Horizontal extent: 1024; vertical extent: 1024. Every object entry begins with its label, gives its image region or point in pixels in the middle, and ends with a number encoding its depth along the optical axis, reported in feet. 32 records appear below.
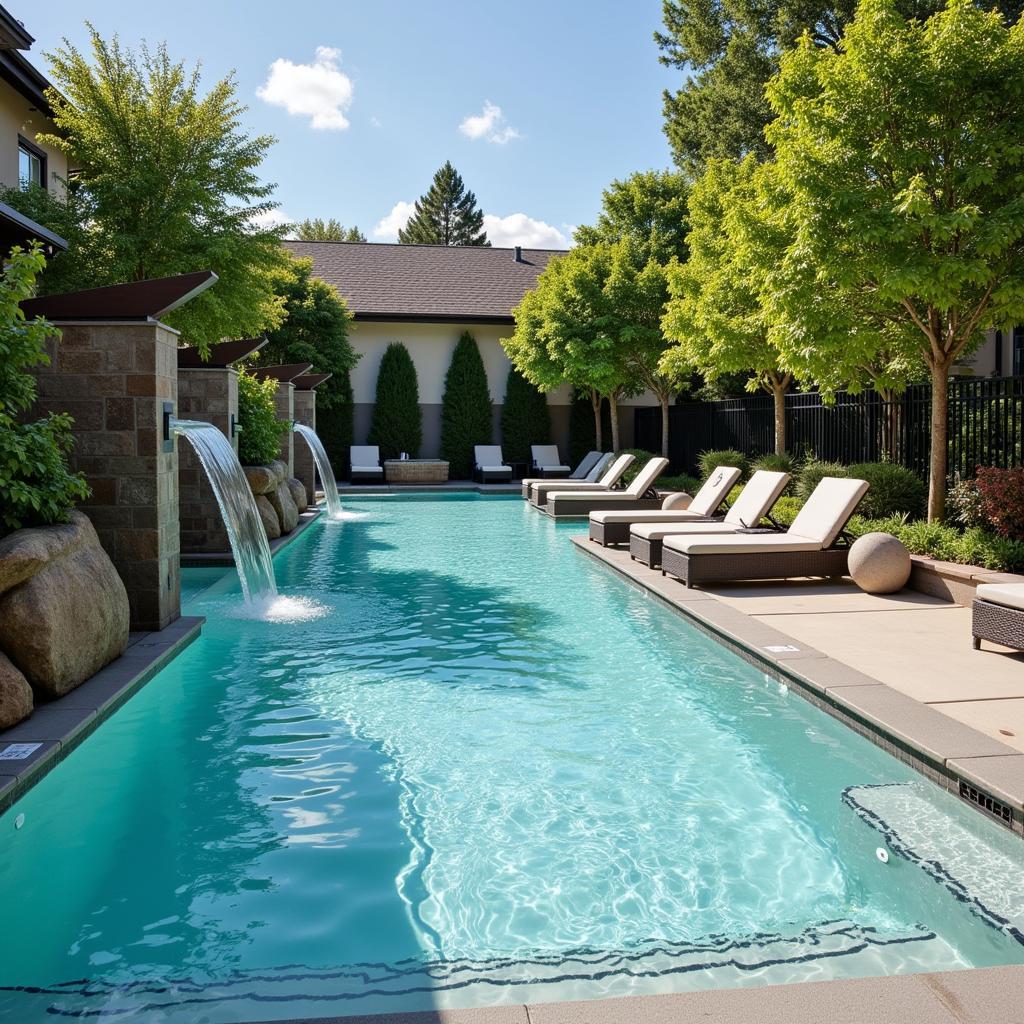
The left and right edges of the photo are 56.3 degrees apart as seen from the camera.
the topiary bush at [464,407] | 95.25
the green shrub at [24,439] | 18.31
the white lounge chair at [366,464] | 85.76
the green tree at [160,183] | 49.60
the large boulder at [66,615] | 16.99
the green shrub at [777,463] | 50.08
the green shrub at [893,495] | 36.86
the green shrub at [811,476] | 43.04
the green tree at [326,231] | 225.35
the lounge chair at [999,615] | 20.54
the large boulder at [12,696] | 15.66
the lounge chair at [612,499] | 52.59
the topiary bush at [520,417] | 96.73
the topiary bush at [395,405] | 93.86
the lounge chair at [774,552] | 30.89
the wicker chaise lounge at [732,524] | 34.88
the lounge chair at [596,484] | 59.82
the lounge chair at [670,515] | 41.06
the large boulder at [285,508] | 46.68
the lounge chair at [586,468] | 70.85
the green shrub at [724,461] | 56.95
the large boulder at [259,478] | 42.11
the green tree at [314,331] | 84.79
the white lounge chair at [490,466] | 86.94
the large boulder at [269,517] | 44.19
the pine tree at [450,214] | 224.94
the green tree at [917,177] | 29.35
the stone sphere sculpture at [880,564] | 29.37
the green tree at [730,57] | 73.51
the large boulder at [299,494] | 55.98
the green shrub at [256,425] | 43.34
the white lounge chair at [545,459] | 88.26
